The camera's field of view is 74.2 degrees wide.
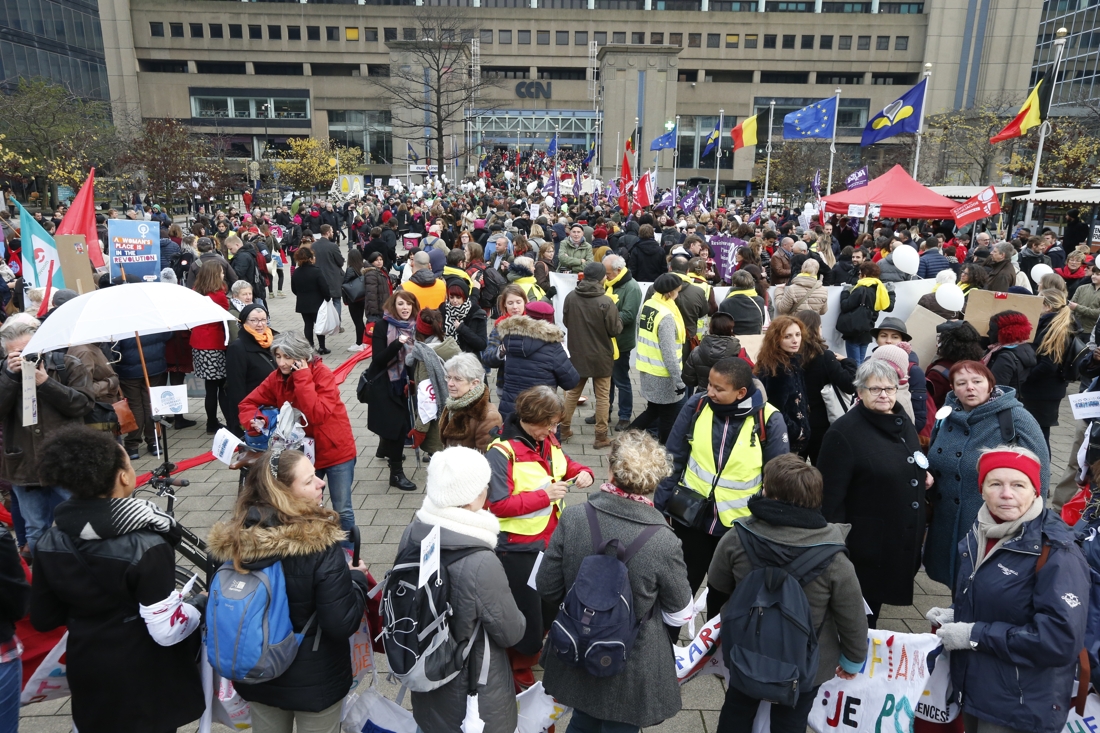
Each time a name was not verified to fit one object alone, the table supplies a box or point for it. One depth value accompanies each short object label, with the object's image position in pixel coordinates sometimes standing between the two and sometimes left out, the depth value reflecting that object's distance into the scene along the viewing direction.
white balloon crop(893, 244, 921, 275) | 10.14
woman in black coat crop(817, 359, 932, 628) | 4.03
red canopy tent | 13.64
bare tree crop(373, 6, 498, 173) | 33.66
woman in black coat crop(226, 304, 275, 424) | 6.34
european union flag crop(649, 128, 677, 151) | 21.97
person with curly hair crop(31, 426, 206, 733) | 2.85
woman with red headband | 2.73
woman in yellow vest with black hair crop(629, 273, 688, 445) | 6.97
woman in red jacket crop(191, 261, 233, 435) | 7.77
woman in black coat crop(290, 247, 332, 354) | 11.12
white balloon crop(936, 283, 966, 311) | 7.14
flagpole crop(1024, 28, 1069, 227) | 14.90
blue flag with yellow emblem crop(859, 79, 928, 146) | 15.79
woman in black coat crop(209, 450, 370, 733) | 2.83
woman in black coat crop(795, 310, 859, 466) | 5.44
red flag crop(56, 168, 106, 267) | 8.25
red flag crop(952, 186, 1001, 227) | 12.66
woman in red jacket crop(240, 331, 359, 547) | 4.94
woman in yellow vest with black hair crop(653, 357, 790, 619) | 4.16
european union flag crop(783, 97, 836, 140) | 18.38
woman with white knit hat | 2.81
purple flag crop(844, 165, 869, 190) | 16.29
